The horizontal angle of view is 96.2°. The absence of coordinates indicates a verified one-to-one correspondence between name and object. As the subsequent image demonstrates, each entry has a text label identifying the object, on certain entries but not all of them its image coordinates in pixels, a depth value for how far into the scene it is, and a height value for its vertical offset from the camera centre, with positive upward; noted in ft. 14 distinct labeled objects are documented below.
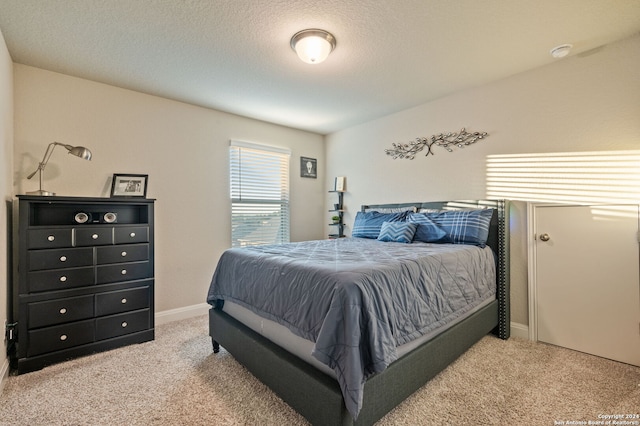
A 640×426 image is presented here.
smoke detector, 7.28 +4.17
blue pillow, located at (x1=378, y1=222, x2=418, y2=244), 9.47 -0.66
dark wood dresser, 7.00 -1.71
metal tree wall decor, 9.93 +2.61
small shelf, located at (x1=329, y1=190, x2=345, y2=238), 14.44 -0.07
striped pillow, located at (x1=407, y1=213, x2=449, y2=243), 9.00 -0.61
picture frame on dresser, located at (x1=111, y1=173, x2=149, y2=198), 9.28 +0.96
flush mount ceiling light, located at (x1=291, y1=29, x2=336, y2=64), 6.69 +4.04
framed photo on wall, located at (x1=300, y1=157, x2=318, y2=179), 14.57 +2.37
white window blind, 12.26 +0.89
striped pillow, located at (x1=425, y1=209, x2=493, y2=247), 8.43 -0.42
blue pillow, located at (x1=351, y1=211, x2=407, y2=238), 10.94 -0.37
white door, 7.03 -1.80
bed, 4.31 -2.15
